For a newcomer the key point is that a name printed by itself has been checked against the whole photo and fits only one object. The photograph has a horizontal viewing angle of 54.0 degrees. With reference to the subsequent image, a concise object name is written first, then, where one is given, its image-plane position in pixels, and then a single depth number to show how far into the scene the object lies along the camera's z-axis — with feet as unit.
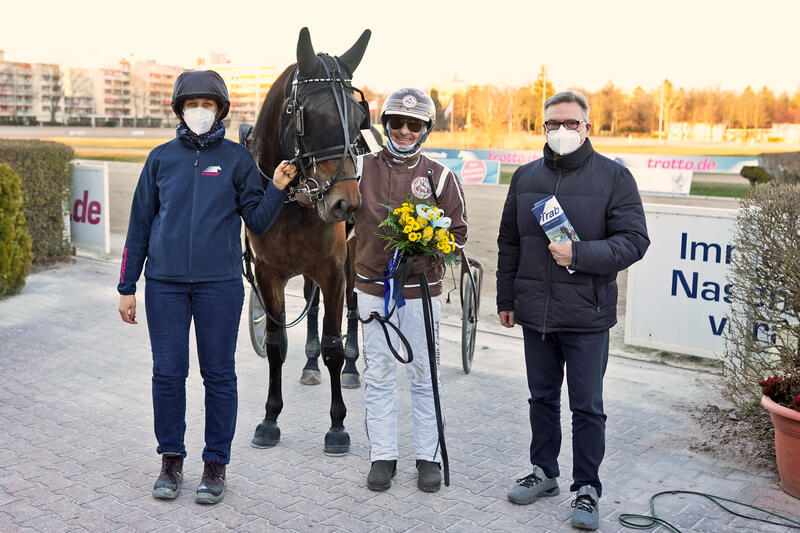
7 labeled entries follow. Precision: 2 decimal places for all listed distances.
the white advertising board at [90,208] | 37.60
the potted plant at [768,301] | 14.67
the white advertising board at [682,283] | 21.83
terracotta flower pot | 13.44
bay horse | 12.91
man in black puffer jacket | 12.10
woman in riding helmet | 12.55
